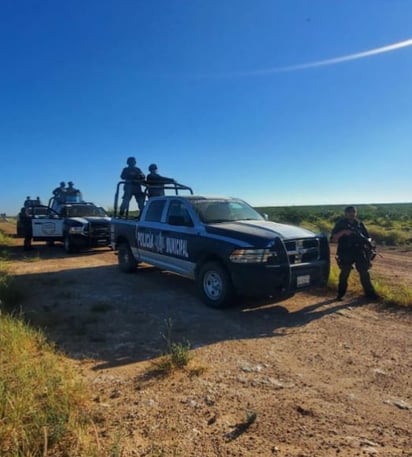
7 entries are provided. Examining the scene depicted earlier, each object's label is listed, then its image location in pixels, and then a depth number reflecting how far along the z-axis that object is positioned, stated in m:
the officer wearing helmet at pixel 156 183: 11.50
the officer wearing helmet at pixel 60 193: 17.29
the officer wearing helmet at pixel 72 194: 17.16
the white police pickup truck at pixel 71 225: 14.27
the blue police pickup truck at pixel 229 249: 6.27
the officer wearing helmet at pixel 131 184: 11.85
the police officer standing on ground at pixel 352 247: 7.36
